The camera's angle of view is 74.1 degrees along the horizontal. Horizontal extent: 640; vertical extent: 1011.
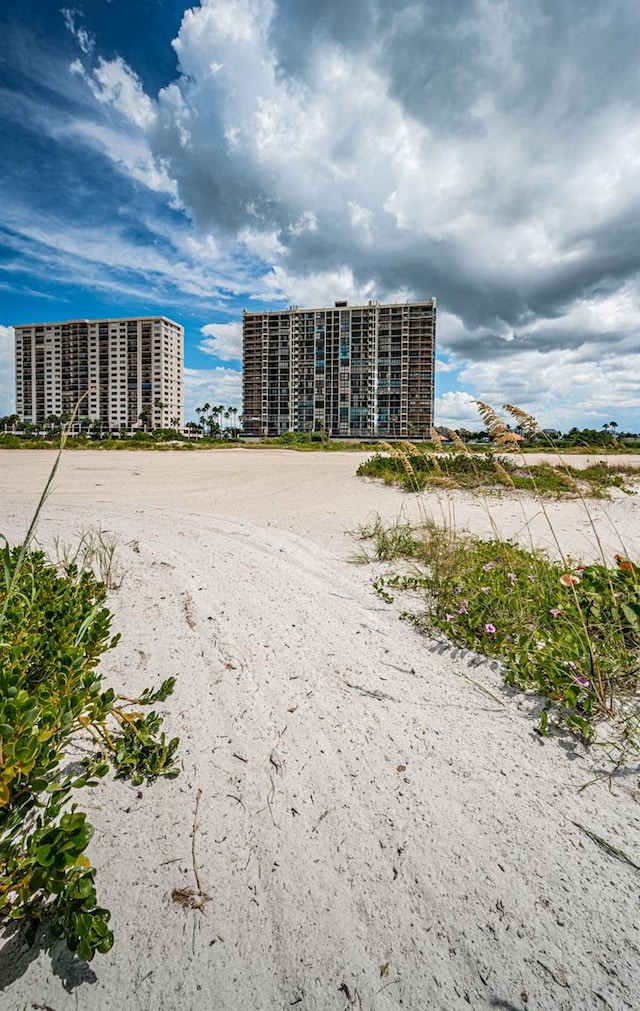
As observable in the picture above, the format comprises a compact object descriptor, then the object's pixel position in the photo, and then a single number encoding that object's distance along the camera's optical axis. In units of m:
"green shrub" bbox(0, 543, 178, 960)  1.29
